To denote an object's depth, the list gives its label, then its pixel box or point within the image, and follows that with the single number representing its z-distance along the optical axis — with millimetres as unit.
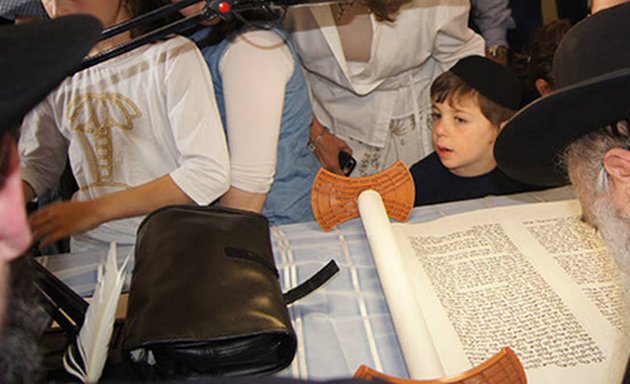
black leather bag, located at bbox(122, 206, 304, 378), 928
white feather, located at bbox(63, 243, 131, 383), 954
